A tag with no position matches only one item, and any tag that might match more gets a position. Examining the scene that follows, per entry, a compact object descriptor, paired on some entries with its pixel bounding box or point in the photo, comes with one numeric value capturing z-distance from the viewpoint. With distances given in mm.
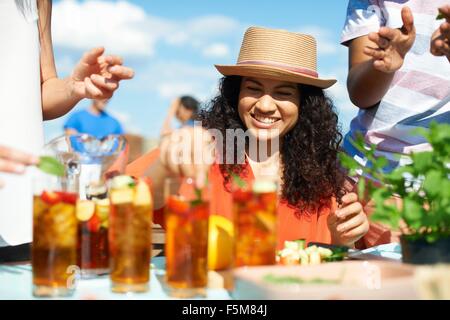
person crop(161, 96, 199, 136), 5206
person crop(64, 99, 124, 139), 4250
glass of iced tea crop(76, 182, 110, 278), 1248
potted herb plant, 1026
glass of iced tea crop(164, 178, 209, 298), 1080
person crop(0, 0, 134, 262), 1596
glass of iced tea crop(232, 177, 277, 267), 1115
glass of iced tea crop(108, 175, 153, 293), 1083
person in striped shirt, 2004
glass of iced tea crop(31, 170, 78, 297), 1079
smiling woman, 2066
